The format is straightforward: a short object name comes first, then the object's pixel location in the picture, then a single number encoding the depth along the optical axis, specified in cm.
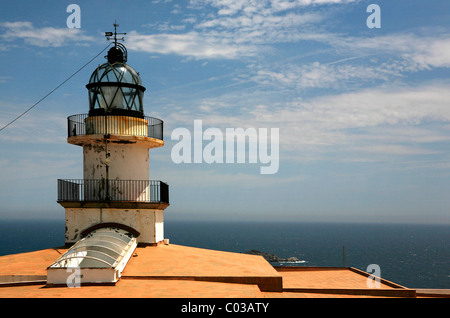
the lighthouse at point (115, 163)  2206
